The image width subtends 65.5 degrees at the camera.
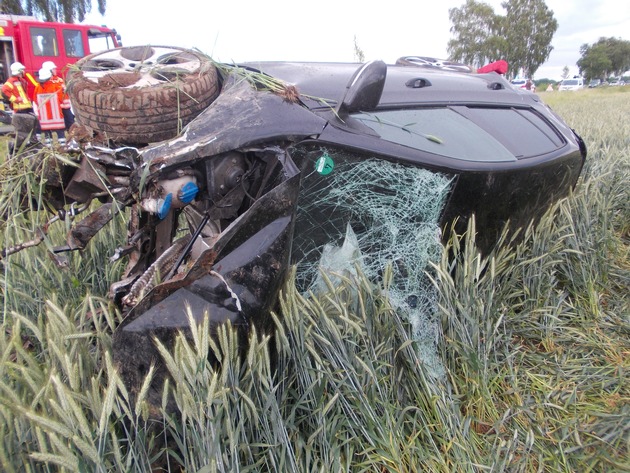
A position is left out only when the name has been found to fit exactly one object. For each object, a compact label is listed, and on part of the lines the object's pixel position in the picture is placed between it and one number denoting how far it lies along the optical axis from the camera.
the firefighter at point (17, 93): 11.49
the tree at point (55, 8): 27.67
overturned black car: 1.66
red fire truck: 14.53
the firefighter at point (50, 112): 10.45
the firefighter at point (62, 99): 10.66
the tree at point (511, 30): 57.59
